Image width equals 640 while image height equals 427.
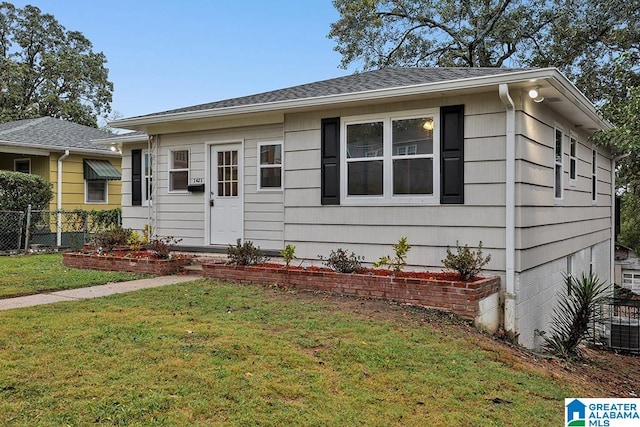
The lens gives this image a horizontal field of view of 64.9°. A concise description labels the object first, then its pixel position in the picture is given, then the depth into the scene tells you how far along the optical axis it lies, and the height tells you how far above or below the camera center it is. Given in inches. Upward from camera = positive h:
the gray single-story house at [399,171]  267.0 +27.4
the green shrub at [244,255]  314.4 -26.7
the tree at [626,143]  343.3 +56.7
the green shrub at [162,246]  355.6 -25.7
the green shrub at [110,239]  390.6 -21.1
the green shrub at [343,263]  285.1 -28.7
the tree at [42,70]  1101.7 +324.5
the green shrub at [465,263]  251.6 -24.9
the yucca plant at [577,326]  262.1 -59.3
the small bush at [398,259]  269.9 -25.7
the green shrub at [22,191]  486.3 +20.2
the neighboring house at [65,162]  574.2 +61.0
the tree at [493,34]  712.4 +291.8
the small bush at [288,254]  296.3 -24.3
